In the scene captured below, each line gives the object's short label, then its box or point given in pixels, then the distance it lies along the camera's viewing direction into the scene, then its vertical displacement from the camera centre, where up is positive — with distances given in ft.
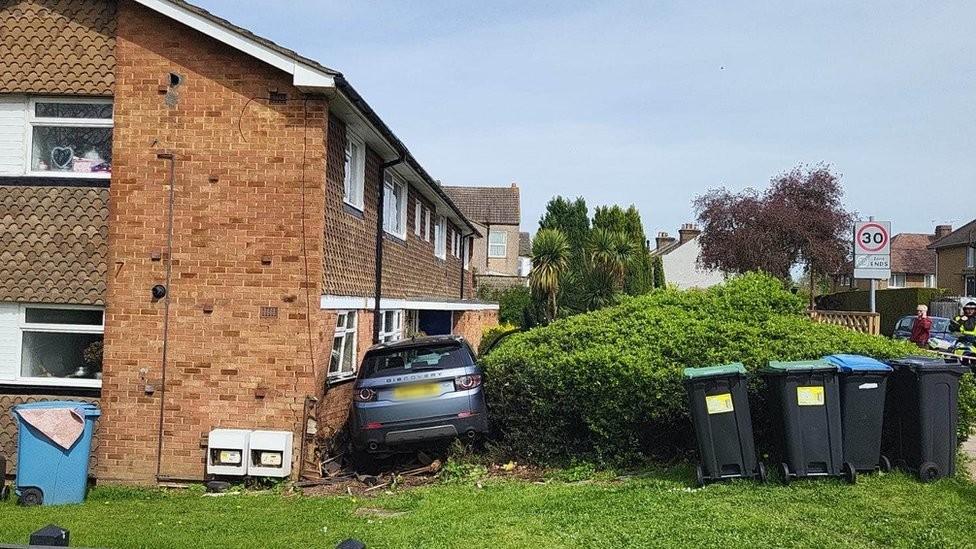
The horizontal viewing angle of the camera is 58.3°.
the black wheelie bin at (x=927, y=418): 25.46 -2.46
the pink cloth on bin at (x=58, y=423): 30.01 -3.49
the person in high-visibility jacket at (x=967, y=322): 46.03 +0.70
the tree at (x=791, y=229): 109.50 +13.00
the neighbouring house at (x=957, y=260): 164.66 +14.72
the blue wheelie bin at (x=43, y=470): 29.81 -5.07
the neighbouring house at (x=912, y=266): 205.26 +16.16
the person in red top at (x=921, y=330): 53.67 +0.27
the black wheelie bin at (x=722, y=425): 26.45 -2.83
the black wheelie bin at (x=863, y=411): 26.04 -2.31
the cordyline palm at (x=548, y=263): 100.99 +7.66
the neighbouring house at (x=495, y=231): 159.22 +17.77
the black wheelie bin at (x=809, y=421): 25.80 -2.64
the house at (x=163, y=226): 33.32 +3.79
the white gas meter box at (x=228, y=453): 32.19 -4.74
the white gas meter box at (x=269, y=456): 32.12 -4.84
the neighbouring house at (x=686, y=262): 191.01 +15.17
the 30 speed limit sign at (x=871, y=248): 46.01 +4.50
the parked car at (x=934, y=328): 81.99 +0.63
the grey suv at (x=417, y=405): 32.37 -2.90
